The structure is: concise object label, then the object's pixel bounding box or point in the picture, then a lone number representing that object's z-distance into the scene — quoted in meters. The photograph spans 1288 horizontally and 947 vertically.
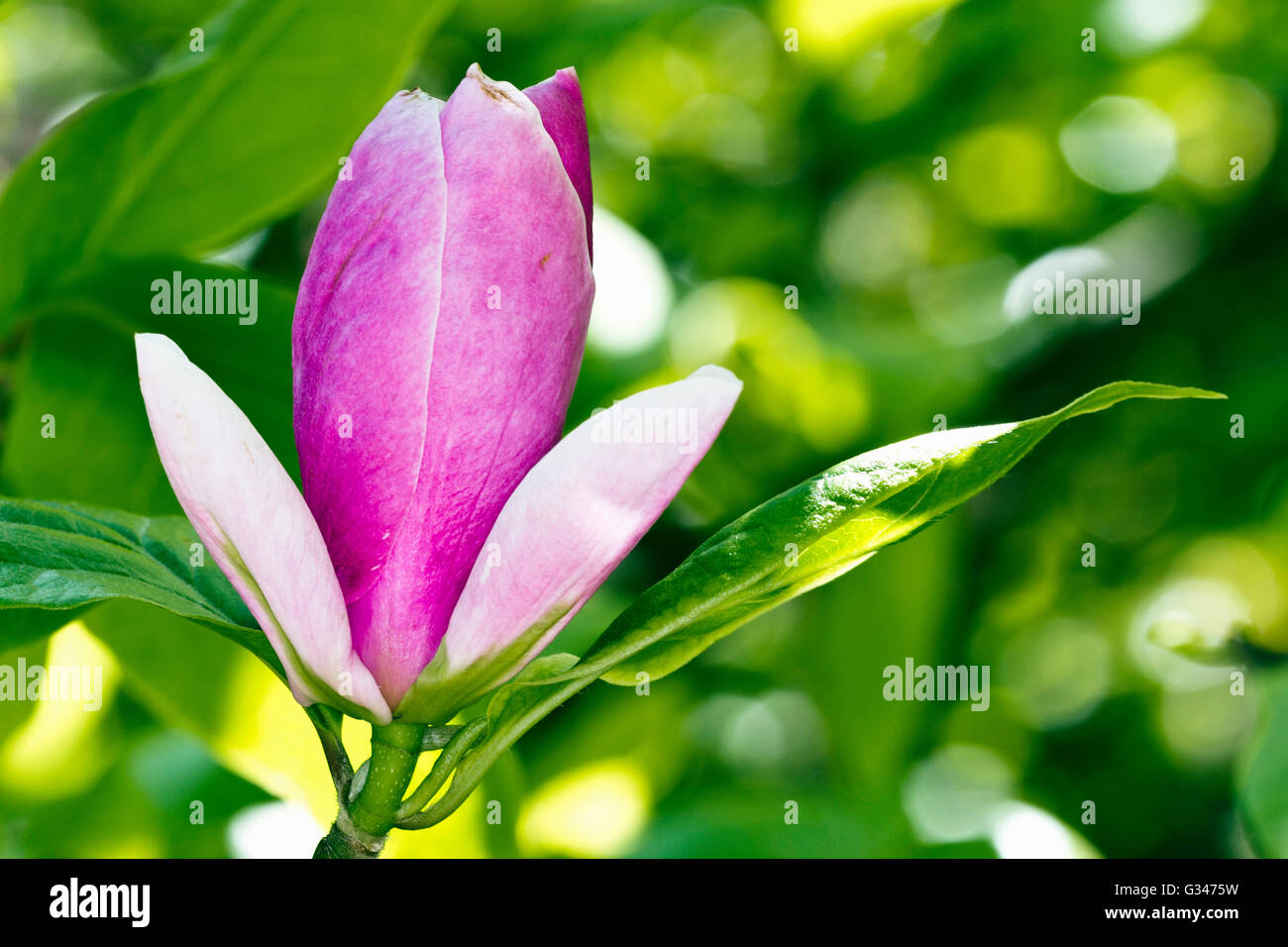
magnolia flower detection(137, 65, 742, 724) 0.55
